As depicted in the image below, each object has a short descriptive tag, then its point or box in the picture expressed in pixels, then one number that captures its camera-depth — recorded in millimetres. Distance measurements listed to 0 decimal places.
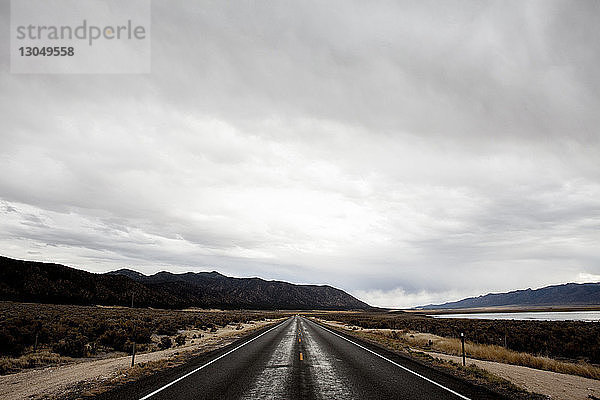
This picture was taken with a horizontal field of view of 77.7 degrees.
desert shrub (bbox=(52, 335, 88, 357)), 19297
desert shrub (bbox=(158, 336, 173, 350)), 23312
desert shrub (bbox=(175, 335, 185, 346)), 25256
